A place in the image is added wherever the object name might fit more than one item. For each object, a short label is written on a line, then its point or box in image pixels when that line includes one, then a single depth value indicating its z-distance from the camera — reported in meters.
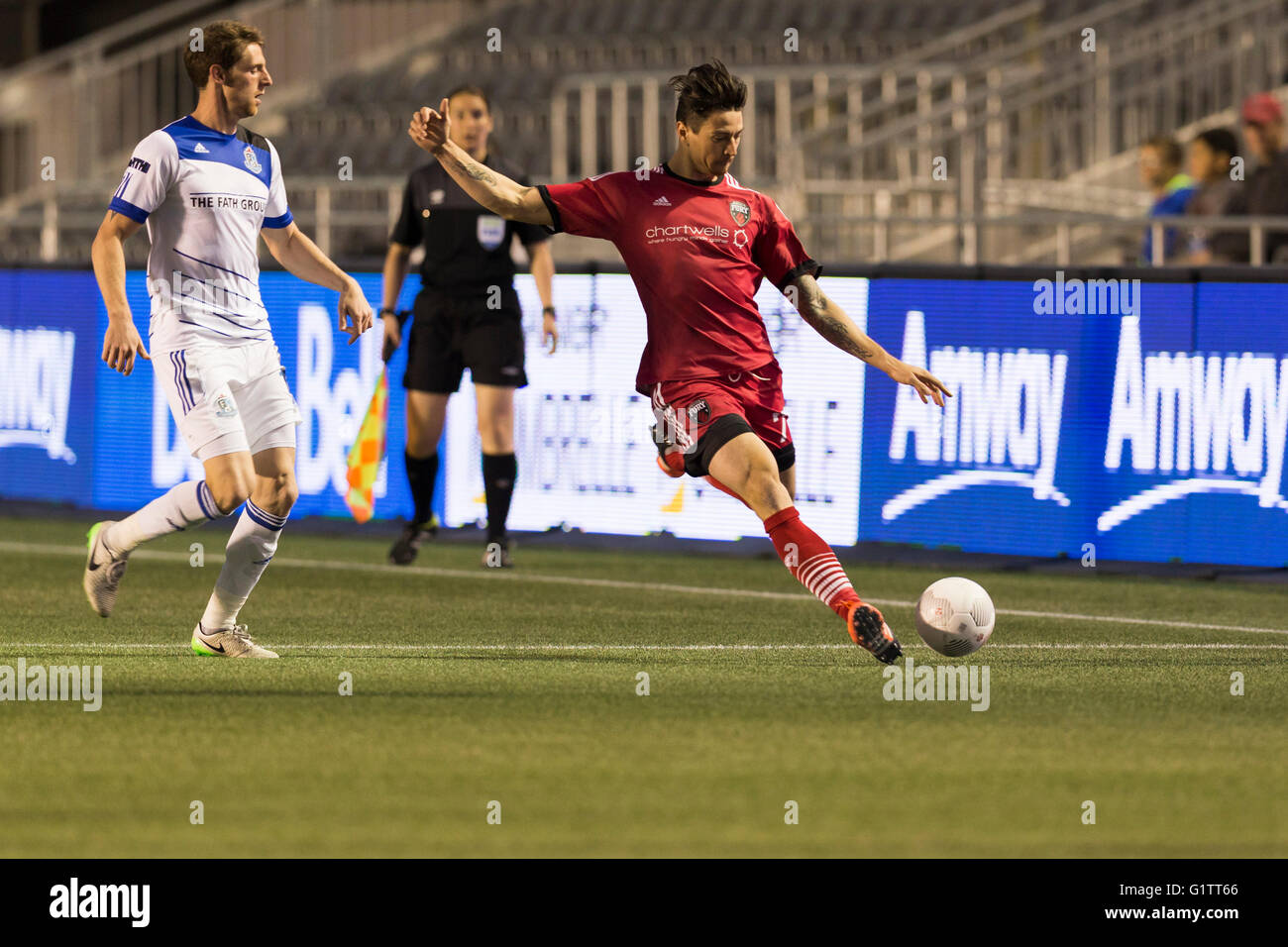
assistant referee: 11.31
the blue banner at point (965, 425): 10.94
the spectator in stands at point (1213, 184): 13.61
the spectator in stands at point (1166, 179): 14.38
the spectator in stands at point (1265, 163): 13.41
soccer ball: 7.46
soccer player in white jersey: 7.39
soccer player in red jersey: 7.46
